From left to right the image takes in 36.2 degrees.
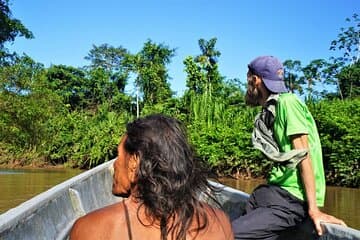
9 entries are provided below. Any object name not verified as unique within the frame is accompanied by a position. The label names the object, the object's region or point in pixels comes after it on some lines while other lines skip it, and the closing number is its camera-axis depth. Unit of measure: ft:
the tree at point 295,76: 119.85
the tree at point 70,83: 145.59
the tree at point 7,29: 75.41
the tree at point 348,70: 106.11
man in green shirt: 7.95
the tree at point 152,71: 122.42
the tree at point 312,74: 116.26
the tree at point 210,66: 102.78
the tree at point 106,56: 166.07
